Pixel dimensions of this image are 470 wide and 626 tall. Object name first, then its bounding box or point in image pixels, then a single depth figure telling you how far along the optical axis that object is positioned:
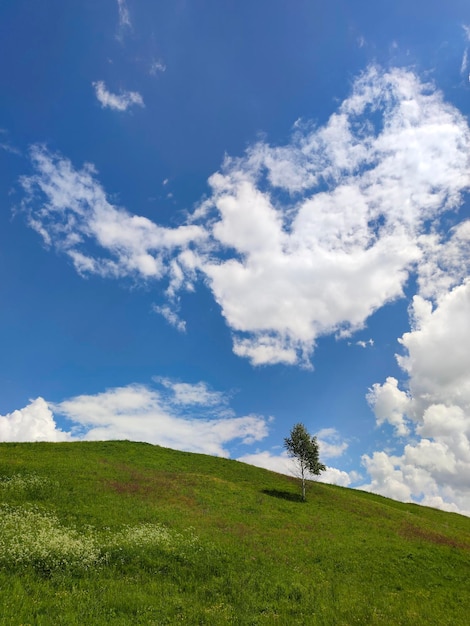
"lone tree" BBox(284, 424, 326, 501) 58.77
